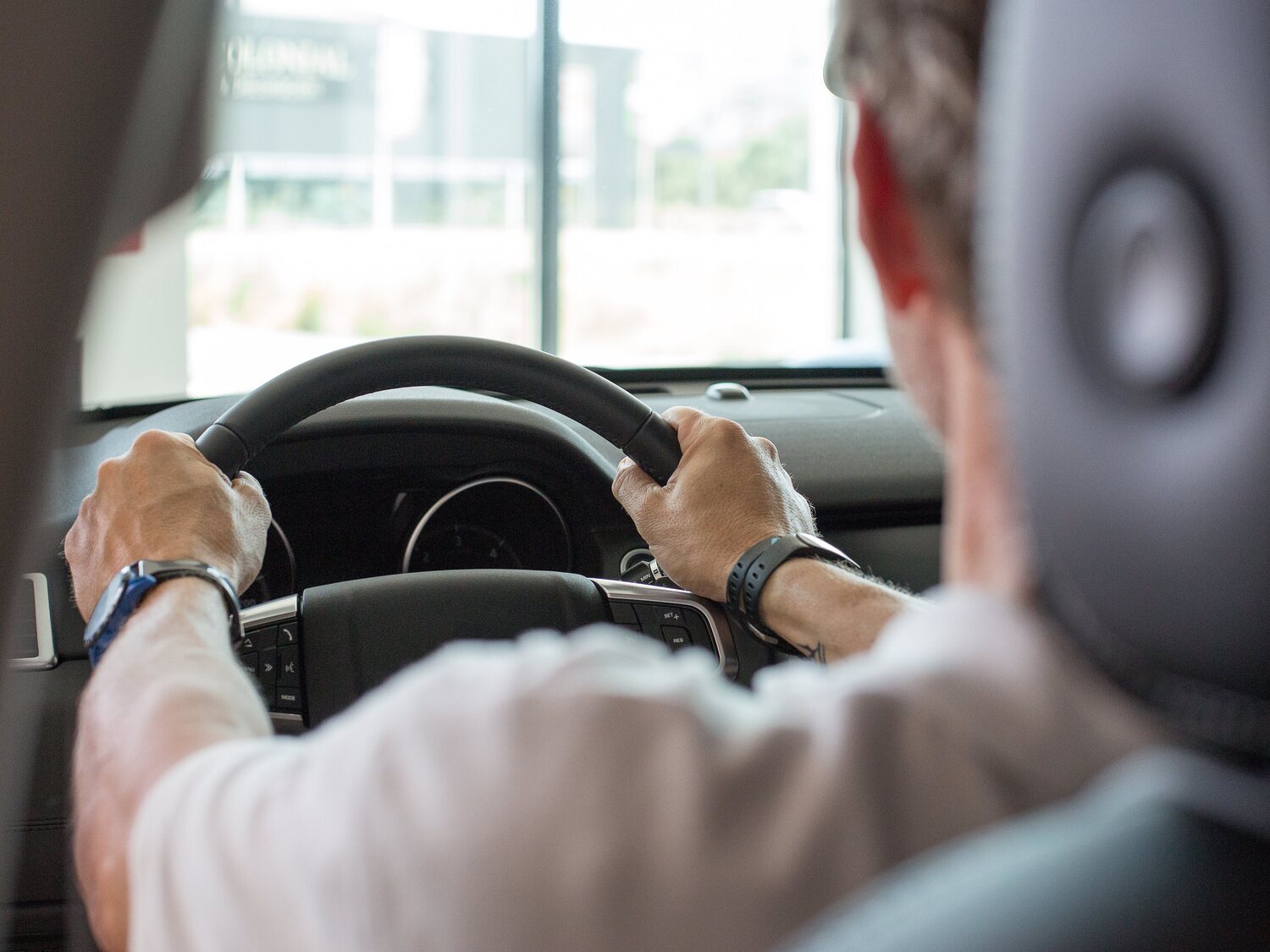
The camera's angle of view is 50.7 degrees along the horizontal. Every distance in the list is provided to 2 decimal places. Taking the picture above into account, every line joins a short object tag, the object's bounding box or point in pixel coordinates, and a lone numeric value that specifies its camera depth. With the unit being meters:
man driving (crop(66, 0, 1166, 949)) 0.46
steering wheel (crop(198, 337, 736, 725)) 1.16
